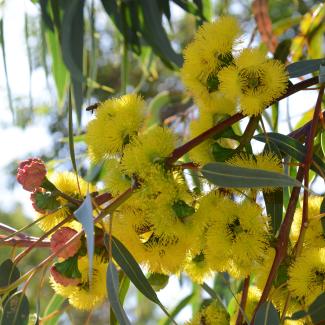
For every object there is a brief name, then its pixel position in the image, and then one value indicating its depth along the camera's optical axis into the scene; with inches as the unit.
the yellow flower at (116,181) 49.5
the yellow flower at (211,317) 53.1
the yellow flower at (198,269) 53.3
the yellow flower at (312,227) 52.2
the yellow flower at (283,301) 50.5
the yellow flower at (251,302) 53.7
